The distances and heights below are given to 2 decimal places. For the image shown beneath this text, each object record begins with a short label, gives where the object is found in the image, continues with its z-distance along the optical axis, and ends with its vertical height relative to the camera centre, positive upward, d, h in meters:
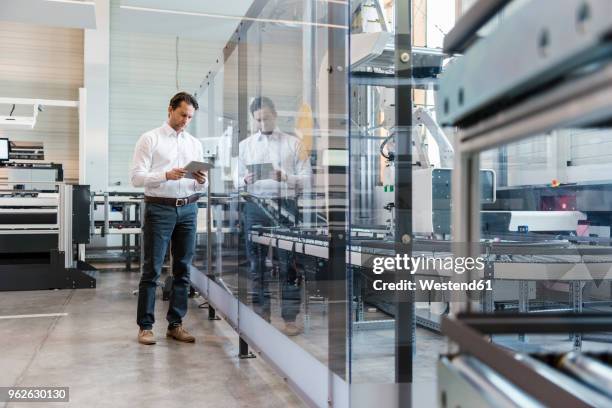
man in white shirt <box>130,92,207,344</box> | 3.27 +0.01
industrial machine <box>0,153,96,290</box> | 5.32 -0.27
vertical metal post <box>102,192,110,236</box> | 6.08 -0.08
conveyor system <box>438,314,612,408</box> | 0.62 -0.20
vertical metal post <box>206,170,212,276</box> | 4.09 -0.19
